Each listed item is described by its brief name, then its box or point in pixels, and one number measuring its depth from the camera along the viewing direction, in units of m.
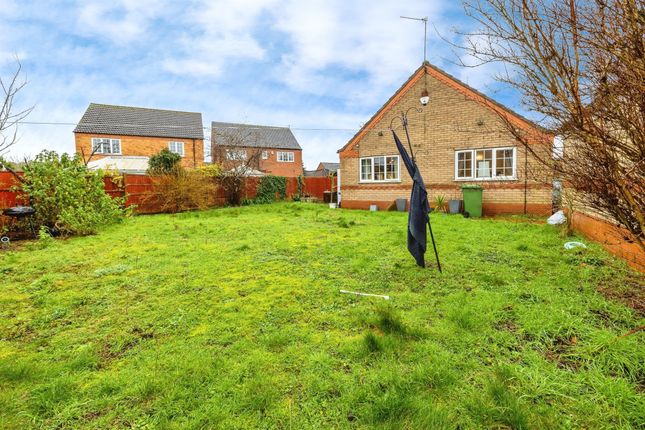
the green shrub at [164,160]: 18.07
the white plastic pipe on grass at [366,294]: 3.92
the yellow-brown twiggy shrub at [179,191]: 14.84
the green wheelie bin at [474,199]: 12.33
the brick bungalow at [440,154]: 12.41
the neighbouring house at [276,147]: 40.29
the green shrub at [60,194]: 8.74
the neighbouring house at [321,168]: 58.33
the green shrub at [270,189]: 20.39
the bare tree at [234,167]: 18.58
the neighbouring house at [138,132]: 29.89
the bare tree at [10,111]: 8.28
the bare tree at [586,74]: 1.99
